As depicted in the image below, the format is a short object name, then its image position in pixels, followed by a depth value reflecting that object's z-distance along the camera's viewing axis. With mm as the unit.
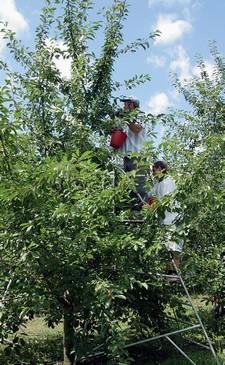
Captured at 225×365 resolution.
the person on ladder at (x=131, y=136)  5020
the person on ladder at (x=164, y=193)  3967
